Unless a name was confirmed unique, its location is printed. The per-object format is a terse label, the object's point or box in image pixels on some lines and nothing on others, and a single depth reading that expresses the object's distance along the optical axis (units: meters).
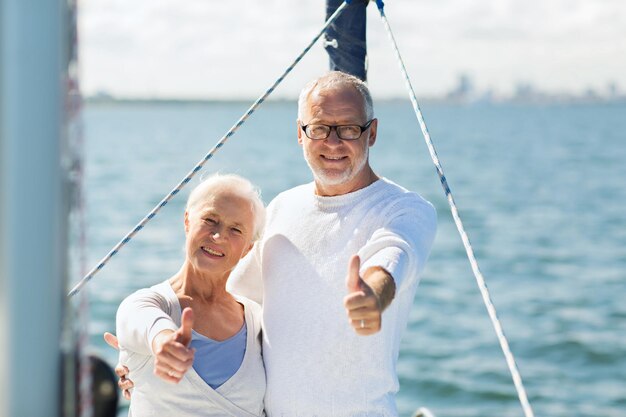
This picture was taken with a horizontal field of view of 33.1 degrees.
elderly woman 2.34
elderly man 2.42
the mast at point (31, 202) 1.25
